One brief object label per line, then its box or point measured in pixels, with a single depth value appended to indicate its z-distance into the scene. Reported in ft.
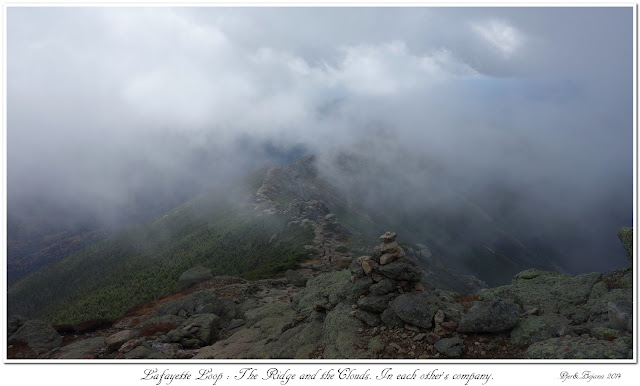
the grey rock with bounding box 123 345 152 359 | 67.34
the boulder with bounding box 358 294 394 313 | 61.87
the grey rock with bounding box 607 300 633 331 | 46.58
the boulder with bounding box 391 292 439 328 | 54.45
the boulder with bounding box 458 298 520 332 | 49.98
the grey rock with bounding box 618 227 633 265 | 64.18
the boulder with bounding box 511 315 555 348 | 48.16
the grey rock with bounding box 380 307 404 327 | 57.16
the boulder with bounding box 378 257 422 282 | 65.72
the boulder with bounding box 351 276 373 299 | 68.74
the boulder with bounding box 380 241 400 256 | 69.19
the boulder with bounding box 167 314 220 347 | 77.66
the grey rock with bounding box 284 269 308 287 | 152.87
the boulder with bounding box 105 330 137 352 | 73.56
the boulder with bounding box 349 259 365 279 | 72.59
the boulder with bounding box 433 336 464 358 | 47.52
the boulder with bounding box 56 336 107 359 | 72.38
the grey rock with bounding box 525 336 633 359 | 41.34
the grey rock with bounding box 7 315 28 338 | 87.40
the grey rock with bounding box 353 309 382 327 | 60.13
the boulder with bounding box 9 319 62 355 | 80.12
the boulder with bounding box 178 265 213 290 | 170.09
